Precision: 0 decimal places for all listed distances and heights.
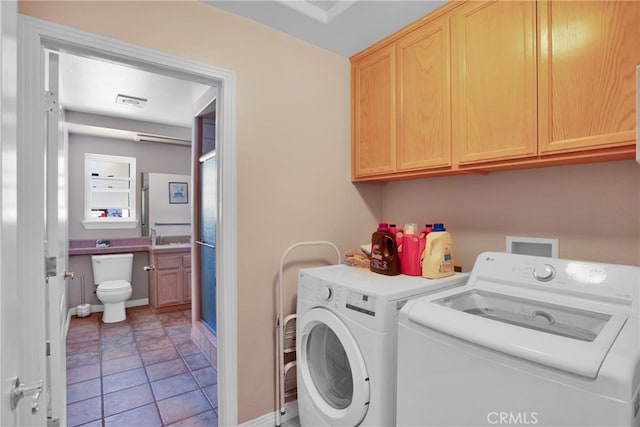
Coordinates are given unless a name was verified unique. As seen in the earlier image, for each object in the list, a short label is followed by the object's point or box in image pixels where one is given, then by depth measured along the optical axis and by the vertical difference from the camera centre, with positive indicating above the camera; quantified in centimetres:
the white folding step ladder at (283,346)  185 -80
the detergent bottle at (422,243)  170 -17
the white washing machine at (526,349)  76 -40
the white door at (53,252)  137 -17
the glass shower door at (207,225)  285 -11
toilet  355 -81
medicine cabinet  408 +30
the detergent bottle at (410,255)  169 -24
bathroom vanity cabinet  387 -85
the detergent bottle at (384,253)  171 -23
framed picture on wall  449 +31
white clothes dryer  131 -59
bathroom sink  394 -41
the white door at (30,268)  125 -22
